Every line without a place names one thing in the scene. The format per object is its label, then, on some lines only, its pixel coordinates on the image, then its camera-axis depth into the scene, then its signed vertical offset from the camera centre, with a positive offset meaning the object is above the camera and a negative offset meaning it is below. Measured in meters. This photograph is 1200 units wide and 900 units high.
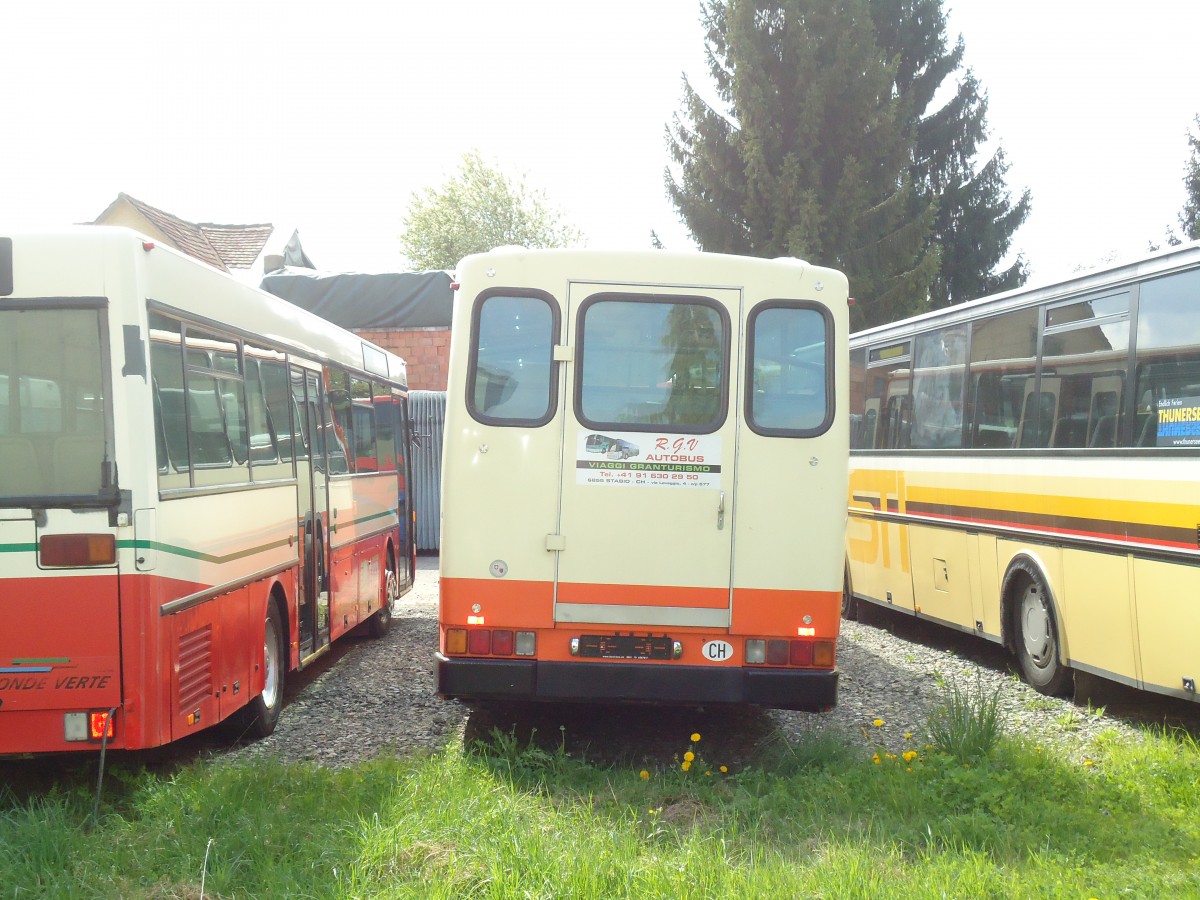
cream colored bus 7.07 -0.37
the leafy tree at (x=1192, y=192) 35.19 +6.29
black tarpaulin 24.55 +2.39
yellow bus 7.60 -0.45
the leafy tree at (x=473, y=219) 66.56 +10.84
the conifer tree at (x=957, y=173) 33.66 +6.64
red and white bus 5.78 -0.37
